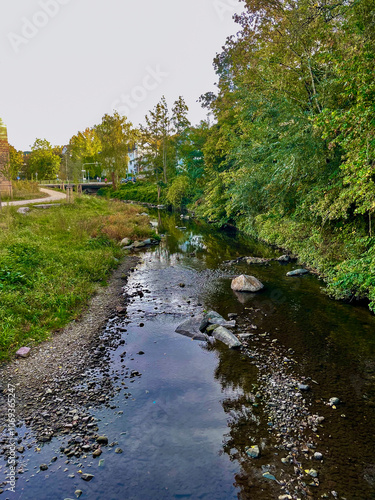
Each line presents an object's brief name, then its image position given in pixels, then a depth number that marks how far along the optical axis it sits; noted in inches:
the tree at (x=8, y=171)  1078.2
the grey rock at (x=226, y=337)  345.4
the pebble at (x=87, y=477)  189.1
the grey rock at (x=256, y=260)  700.0
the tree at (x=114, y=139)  2498.8
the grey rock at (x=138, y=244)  902.4
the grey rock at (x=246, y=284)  521.3
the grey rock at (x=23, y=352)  313.2
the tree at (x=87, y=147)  3105.3
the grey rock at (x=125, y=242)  879.1
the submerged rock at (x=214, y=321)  394.9
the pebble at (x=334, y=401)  252.0
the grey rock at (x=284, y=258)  714.2
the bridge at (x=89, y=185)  2614.9
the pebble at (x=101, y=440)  216.7
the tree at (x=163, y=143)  2058.3
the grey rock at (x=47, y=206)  1057.0
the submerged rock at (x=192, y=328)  374.0
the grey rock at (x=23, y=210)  888.0
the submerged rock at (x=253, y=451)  205.4
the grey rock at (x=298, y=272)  605.7
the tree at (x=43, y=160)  2755.9
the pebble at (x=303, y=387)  269.6
